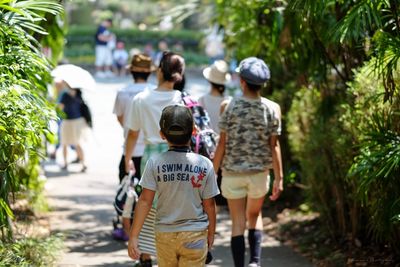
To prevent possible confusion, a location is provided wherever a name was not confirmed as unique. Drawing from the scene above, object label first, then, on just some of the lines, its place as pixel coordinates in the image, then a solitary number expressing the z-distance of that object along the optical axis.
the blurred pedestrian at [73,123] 25.63
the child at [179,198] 10.29
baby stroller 14.65
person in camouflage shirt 13.44
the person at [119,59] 58.05
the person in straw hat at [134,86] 15.73
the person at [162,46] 58.47
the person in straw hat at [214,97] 16.59
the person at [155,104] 13.60
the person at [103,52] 56.67
